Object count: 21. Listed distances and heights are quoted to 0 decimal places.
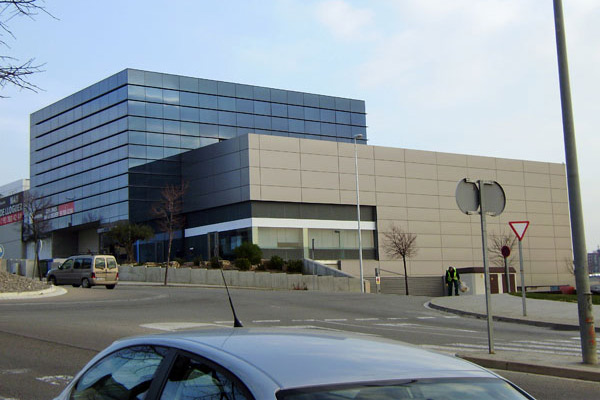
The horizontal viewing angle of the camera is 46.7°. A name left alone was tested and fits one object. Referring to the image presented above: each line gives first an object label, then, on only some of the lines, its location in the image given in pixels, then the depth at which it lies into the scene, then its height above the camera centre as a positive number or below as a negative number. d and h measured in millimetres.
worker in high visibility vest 39281 -594
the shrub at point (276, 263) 50438 +723
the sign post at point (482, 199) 12391 +1225
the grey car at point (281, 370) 2568 -396
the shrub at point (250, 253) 51094 +1584
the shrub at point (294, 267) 49906 +388
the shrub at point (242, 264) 48969 +704
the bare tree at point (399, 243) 56844 +2203
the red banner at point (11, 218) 81500 +7658
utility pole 10953 +945
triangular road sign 20339 +1107
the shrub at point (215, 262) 49616 +901
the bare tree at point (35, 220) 61347 +6064
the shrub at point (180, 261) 55106 +1195
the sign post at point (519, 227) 20306 +1120
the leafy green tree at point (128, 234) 59281 +3682
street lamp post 47281 -1015
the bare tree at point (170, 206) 57781 +6016
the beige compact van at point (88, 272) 37844 +405
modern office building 58625 +8566
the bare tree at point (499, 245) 65750 +1966
